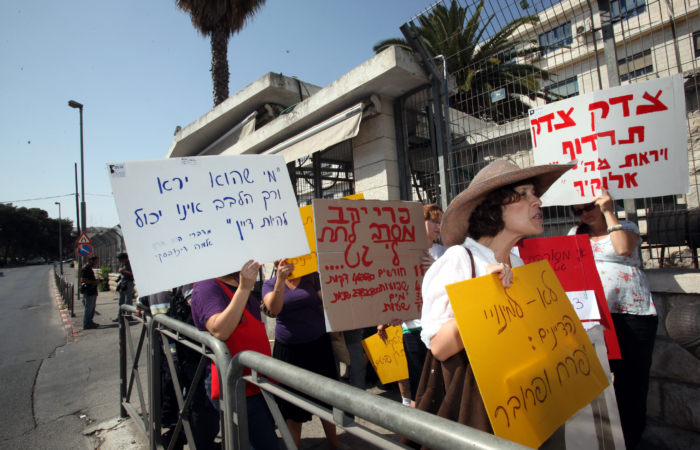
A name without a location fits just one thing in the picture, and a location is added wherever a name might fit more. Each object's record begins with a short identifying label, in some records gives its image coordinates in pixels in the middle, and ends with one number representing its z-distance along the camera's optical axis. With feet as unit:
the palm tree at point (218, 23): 37.35
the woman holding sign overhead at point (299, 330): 8.59
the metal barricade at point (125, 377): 10.43
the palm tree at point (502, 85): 11.27
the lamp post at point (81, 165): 58.13
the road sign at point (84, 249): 45.48
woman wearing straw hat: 4.43
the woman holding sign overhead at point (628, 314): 7.92
